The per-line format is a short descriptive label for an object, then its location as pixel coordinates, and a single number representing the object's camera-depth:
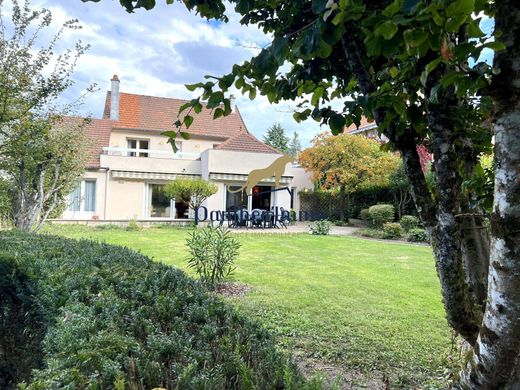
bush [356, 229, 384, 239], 23.71
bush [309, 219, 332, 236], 24.44
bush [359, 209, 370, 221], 28.81
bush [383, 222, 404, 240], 23.25
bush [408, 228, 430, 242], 21.59
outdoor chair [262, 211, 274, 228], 27.03
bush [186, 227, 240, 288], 10.05
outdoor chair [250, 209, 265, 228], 26.92
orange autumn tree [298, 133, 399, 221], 30.27
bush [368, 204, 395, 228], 26.70
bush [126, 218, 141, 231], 24.58
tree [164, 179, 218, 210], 25.75
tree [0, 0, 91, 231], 9.26
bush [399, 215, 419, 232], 23.91
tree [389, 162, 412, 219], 29.16
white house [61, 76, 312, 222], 28.77
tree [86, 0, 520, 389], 1.77
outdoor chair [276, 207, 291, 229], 27.66
